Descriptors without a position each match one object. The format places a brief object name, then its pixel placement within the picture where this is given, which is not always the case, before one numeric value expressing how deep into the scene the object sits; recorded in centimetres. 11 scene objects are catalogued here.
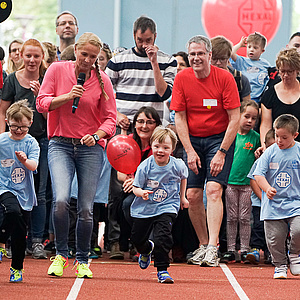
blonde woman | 1176
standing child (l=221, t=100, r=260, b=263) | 1593
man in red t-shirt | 1427
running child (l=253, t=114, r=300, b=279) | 1302
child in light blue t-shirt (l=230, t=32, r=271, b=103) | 1773
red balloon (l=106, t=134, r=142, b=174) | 1445
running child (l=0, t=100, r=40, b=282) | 1260
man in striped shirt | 1546
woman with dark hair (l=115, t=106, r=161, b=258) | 1467
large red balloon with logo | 2334
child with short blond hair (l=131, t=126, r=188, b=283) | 1254
